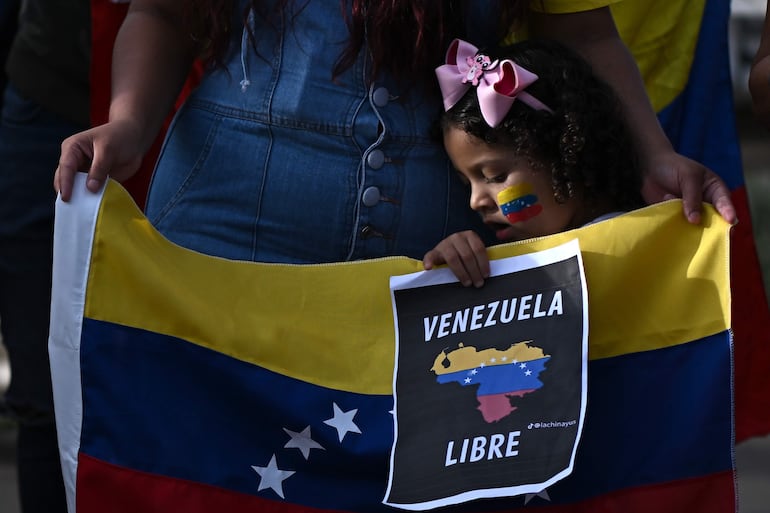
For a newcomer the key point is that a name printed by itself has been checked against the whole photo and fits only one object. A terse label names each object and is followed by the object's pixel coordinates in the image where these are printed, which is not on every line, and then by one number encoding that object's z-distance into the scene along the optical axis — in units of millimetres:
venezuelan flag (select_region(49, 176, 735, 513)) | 4518
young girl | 4957
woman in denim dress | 4670
